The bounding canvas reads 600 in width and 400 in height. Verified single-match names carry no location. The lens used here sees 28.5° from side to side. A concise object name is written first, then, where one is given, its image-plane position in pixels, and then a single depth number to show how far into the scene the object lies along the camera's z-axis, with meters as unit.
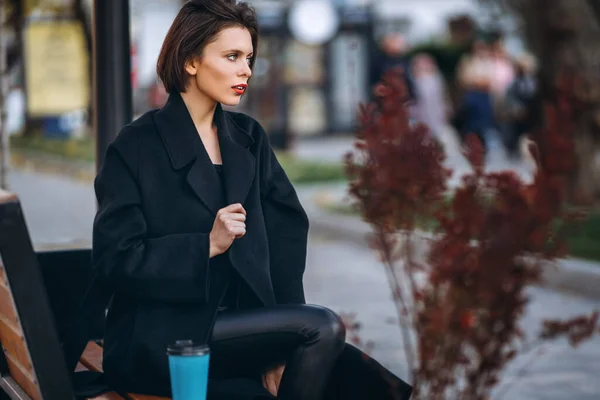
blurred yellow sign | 21.27
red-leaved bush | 2.84
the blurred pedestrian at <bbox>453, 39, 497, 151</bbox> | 17.64
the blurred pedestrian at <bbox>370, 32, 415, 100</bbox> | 15.84
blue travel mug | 2.44
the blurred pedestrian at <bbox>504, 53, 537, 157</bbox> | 18.75
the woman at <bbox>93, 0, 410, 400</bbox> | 2.77
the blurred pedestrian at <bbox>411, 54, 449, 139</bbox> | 17.05
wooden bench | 2.57
